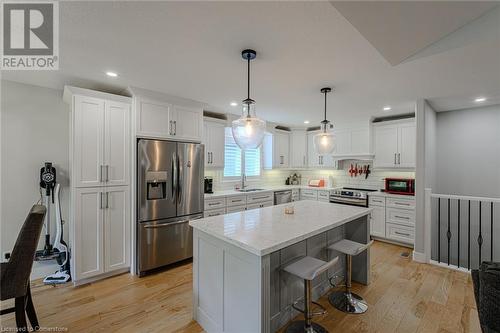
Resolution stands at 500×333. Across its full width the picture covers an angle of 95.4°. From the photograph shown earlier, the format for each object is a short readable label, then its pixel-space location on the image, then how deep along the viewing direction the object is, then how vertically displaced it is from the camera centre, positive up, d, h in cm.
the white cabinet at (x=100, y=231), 270 -84
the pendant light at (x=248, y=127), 209 +35
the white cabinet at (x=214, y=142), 414 +43
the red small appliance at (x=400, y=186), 413 -37
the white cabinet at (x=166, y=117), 306 +70
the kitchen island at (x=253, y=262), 158 -82
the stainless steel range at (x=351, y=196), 457 -64
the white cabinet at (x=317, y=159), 552 +16
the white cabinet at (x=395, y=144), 425 +43
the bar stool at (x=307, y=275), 176 -84
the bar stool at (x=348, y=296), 226 -141
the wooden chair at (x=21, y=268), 169 -79
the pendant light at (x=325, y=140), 279 +31
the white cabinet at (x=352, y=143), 484 +51
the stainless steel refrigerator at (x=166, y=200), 301 -50
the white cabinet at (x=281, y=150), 558 +39
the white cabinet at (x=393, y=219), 401 -97
